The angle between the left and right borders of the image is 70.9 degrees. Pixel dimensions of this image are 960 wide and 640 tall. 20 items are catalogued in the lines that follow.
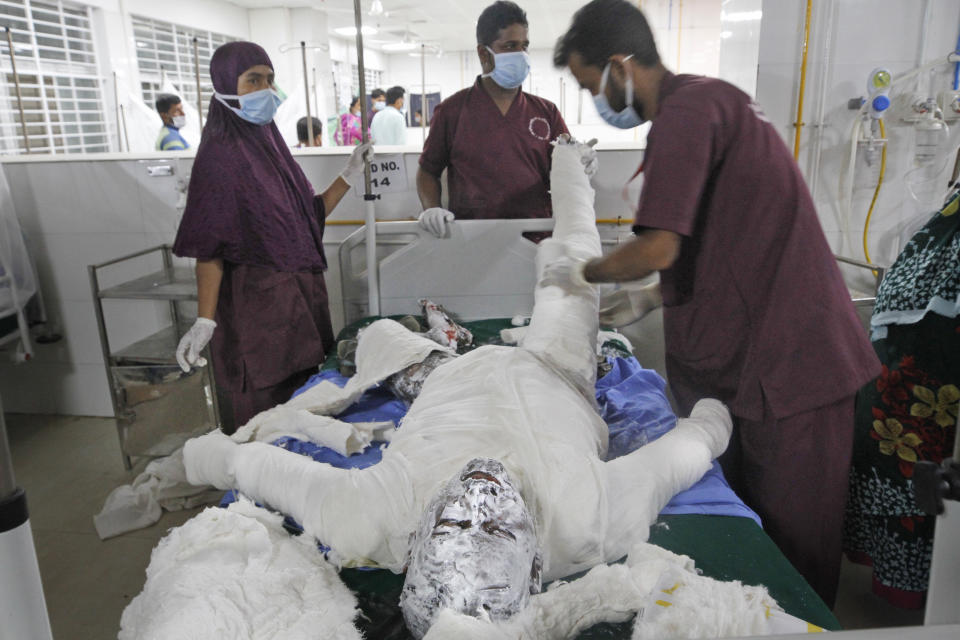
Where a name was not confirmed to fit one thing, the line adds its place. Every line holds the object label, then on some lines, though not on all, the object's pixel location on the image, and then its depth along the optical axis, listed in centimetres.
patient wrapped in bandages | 107
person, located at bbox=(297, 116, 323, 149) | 488
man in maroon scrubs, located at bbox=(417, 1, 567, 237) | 270
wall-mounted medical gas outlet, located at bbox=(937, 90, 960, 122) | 292
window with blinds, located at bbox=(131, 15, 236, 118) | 650
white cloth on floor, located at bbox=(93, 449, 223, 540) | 267
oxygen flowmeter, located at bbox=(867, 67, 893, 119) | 286
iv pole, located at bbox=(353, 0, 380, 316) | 238
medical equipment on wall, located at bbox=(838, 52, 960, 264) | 289
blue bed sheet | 150
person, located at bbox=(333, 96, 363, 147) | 600
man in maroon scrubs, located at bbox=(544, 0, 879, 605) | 147
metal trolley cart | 308
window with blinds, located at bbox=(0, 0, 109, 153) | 479
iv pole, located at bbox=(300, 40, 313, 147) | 330
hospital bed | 124
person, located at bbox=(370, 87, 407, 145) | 552
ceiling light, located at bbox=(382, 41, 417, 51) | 1009
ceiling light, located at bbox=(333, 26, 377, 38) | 905
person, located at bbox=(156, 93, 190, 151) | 429
